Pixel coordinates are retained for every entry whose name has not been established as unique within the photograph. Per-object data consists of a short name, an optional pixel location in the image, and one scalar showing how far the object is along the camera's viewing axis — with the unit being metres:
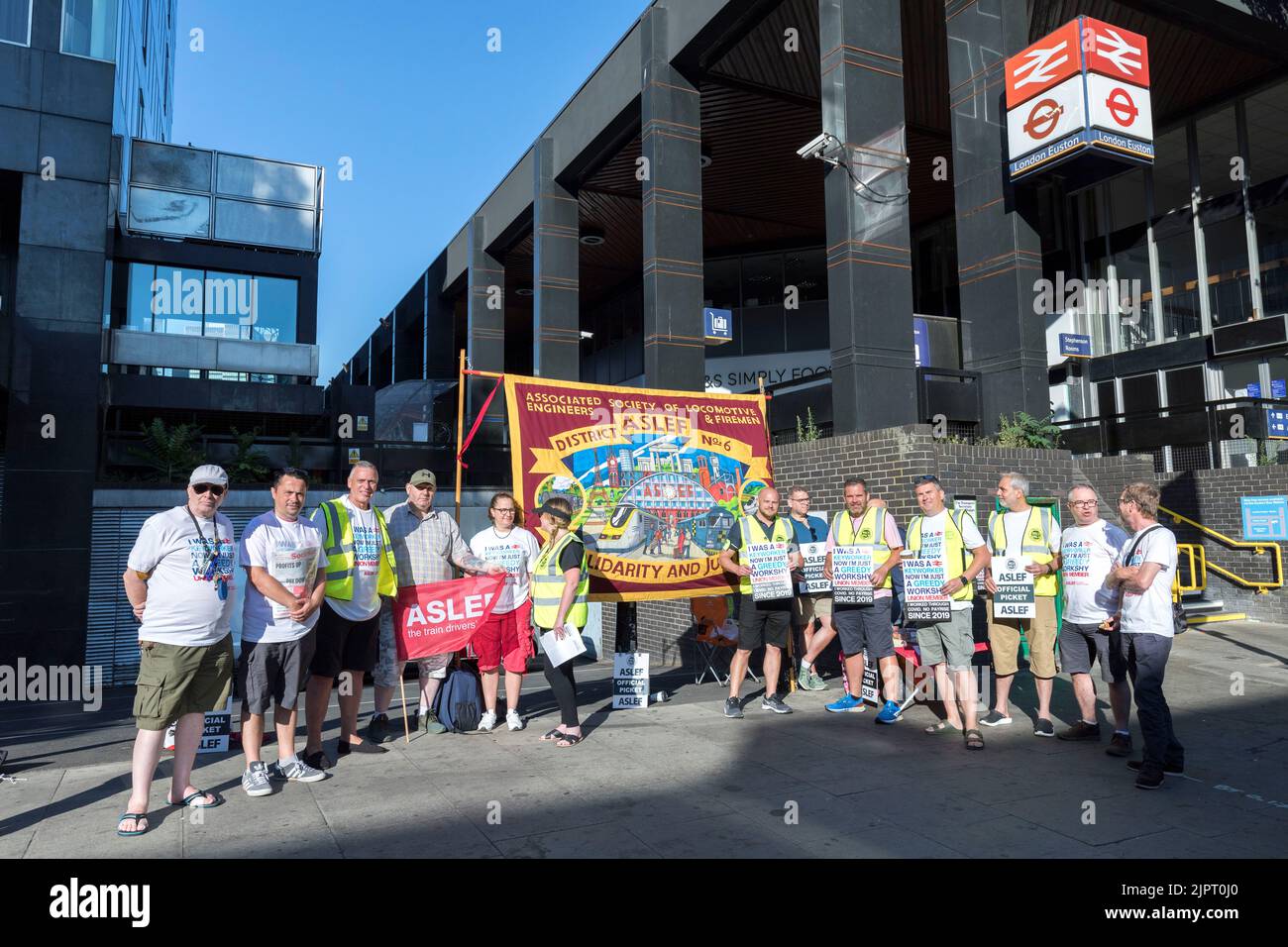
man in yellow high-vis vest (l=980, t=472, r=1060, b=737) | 6.81
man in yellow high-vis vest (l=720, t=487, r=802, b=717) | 7.69
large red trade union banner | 8.15
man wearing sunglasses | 4.81
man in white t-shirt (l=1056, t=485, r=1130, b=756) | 6.07
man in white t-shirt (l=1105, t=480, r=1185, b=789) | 5.32
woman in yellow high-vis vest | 6.63
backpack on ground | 7.07
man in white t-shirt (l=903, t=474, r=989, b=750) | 6.74
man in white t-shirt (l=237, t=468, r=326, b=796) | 5.36
